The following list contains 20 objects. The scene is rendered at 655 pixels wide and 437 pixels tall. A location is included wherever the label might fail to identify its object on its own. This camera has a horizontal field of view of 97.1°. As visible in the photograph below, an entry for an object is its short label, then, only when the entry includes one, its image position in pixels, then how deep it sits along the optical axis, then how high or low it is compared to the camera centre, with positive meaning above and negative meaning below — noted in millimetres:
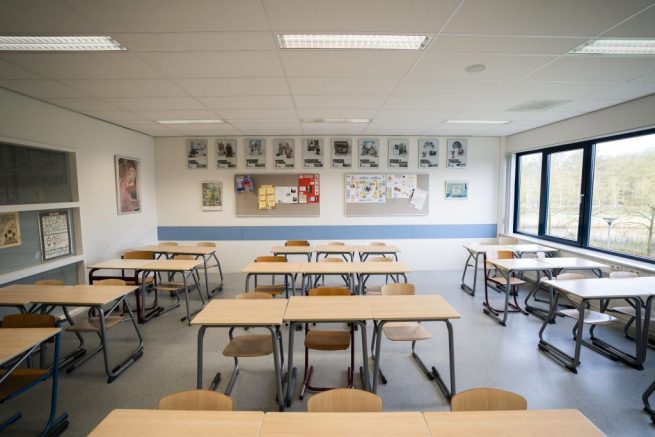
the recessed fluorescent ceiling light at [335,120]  4812 +1311
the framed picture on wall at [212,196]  6230 +57
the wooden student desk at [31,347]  1938 -990
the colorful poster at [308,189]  6211 +194
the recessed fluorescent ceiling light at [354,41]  2303 +1271
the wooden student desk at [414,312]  2334 -966
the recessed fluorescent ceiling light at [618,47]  2385 +1269
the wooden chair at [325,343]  2486 -1265
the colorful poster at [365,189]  6270 +187
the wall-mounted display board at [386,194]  6273 +74
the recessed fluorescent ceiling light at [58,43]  2301 +1277
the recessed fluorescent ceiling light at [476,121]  5023 +1316
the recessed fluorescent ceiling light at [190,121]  4887 +1312
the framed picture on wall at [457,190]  6371 +153
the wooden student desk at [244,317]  2238 -956
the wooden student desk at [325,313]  2312 -961
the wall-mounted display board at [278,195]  6207 +74
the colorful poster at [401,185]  6289 +266
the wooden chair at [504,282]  4219 -1259
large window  3935 +28
